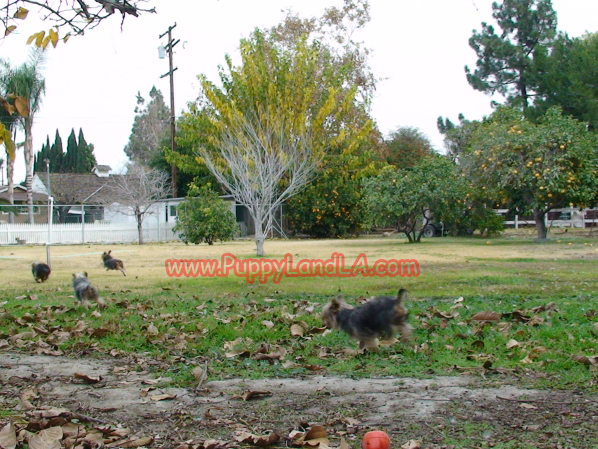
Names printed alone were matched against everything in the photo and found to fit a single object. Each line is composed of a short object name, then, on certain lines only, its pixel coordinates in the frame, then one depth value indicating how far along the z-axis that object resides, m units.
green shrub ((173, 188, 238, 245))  23.12
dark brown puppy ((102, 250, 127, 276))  12.08
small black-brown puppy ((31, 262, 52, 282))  10.74
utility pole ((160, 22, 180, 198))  32.22
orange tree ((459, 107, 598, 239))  19.38
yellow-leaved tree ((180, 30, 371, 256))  16.61
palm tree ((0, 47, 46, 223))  32.97
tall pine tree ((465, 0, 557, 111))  37.44
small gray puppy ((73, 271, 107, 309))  7.34
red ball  2.62
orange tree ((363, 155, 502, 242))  21.70
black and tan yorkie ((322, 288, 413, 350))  4.64
